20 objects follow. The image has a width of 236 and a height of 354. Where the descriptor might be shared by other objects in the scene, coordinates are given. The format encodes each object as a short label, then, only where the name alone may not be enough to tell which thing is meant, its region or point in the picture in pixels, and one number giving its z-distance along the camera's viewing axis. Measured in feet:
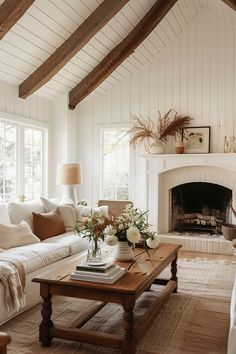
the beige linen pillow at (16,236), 12.84
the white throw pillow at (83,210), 17.56
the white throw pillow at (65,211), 16.96
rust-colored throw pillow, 15.28
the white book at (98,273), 9.11
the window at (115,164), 22.95
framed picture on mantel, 20.80
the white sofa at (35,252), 11.50
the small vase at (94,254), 9.69
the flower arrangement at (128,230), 10.59
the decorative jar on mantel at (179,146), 20.86
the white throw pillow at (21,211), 15.01
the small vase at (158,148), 21.27
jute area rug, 9.21
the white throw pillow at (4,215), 14.05
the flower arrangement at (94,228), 9.86
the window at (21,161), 18.67
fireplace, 20.12
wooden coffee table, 8.67
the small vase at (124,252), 11.00
